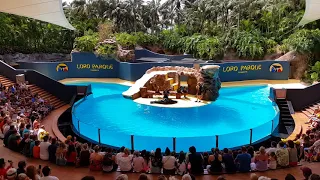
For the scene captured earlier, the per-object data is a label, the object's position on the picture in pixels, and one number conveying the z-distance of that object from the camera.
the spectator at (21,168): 4.37
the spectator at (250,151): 5.89
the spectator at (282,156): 5.70
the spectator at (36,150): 6.15
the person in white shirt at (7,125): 7.44
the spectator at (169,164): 5.52
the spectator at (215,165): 5.52
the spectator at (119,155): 5.62
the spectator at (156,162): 5.56
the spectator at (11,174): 4.17
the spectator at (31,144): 6.22
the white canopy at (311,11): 9.90
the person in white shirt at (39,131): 8.01
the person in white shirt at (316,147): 6.08
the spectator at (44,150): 6.07
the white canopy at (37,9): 8.19
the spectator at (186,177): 3.92
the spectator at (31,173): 4.27
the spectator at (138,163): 5.53
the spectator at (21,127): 7.56
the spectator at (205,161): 5.88
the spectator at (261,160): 5.57
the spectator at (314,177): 3.46
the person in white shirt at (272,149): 5.77
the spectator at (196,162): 5.47
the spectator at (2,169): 4.56
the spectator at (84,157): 5.80
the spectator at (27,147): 6.31
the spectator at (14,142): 6.55
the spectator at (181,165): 5.48
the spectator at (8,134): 6.80
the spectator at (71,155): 5.85
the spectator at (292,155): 5.78
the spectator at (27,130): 7.40
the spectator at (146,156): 6.01
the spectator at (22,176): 3.97
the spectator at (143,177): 3.70
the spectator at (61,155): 5.85
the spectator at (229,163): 5.48
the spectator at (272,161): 5.66
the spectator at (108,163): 5.52
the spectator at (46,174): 3.95
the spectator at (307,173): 3.88
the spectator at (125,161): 5.52
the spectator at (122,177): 3.66
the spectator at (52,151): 5.93
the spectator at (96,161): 5.58
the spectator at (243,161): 5.45
